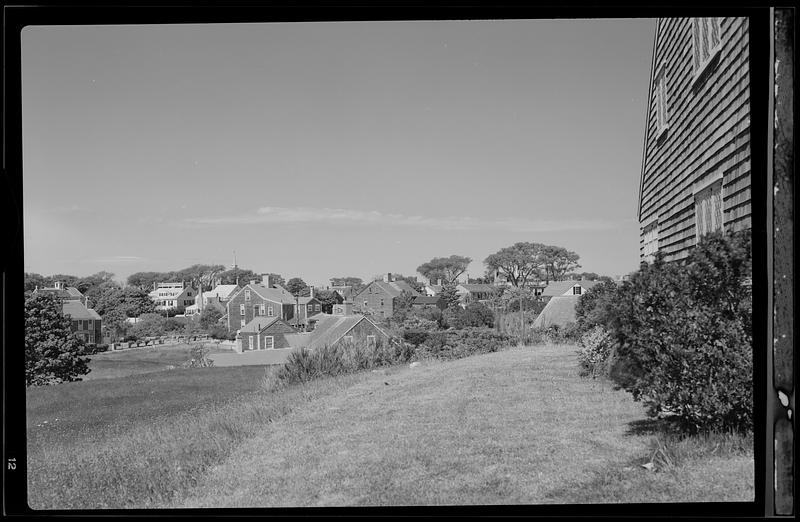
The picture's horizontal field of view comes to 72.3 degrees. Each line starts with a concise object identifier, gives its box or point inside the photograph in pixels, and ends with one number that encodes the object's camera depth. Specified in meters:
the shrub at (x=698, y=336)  3.16
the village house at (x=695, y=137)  3.27
